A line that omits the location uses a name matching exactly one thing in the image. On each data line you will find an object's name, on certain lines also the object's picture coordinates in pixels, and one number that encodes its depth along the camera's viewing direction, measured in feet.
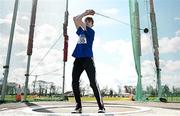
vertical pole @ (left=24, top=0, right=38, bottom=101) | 19.98
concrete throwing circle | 7.17
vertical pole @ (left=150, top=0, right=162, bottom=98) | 21.93
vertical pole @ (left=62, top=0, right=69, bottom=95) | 22.99
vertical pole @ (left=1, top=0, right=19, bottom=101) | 17.63
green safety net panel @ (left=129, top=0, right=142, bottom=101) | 20.57
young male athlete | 7.68
